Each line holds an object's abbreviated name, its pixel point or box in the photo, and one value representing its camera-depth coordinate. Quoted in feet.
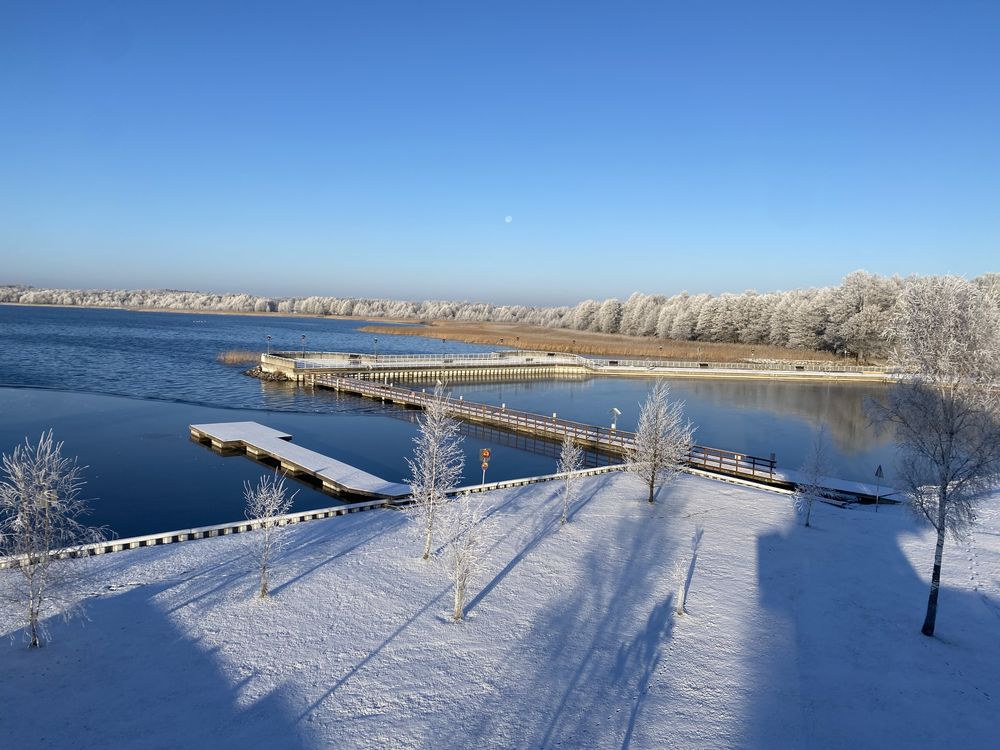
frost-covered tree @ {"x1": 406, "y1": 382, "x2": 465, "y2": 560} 59.11
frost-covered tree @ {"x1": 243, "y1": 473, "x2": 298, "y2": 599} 47.88
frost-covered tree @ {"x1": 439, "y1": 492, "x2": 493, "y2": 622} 46.42
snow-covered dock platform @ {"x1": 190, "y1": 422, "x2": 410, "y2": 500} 81.06
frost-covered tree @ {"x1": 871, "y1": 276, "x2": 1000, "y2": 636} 45.16
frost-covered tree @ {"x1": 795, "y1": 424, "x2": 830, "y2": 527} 73.05
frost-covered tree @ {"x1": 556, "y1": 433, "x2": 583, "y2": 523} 70.33
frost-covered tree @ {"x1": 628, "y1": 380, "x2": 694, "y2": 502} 79.66
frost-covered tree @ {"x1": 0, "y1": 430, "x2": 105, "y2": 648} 38.88
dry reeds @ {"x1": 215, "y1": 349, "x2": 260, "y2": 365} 246.68
